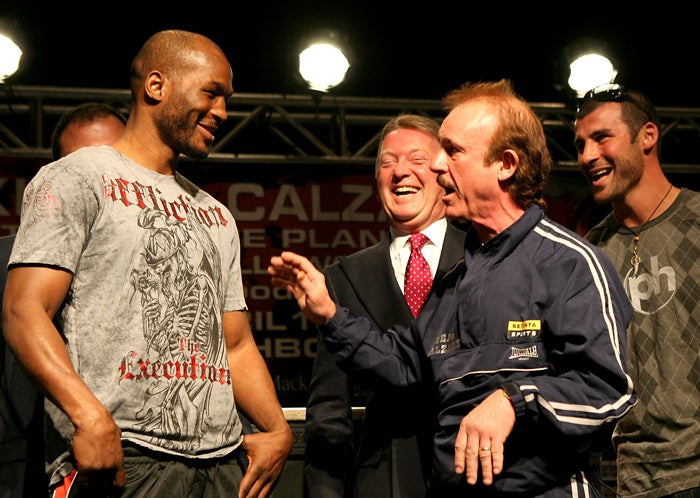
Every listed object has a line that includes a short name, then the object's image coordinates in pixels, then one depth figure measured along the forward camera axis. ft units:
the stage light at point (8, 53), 18.17
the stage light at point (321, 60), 19.36
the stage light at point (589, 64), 20.04
